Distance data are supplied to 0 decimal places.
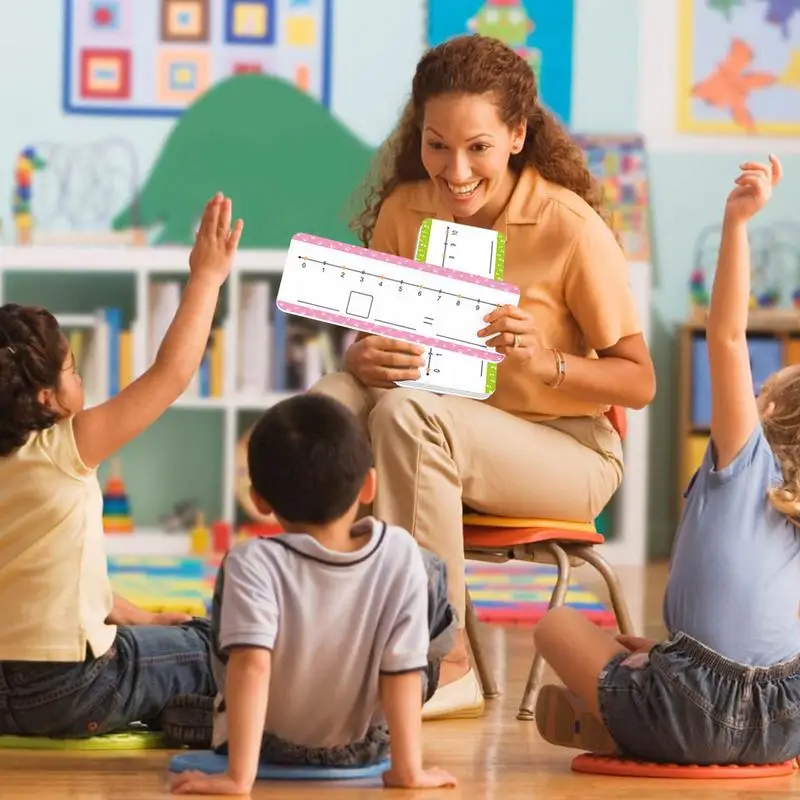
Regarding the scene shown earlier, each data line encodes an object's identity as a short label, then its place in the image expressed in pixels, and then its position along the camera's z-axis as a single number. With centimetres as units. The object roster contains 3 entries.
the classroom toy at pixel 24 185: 1027
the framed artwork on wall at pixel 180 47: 1041
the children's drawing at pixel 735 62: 1042
